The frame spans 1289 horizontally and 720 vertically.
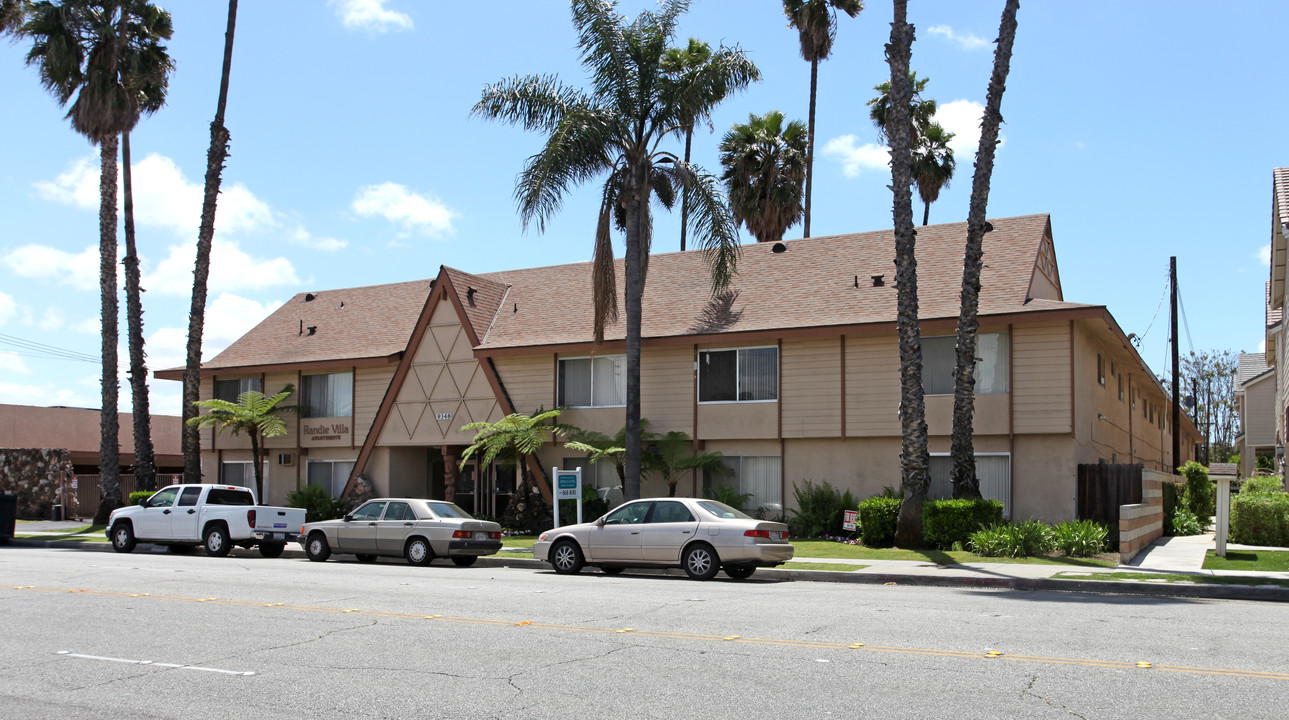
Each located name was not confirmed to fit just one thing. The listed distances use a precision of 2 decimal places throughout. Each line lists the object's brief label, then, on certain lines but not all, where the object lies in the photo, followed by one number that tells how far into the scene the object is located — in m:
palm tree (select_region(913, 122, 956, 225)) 42.00
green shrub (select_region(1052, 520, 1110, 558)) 18.92
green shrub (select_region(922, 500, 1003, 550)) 20.25
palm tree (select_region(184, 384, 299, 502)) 30.08
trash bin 26.84
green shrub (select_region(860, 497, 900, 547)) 21.56
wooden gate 22.44
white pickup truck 22.66
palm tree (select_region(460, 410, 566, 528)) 26.00
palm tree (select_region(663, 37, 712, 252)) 23.33
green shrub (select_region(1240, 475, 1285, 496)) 29.34
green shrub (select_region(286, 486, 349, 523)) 29.53
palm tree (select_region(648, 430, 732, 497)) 25.00
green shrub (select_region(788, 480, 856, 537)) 23.64
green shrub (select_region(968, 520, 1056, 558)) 19.06
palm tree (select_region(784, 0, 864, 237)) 41.28
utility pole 35.75
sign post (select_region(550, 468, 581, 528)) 22.77
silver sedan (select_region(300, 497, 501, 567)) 20.12
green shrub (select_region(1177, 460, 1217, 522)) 29.64
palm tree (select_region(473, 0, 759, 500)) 23.02
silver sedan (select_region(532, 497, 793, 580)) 16.53
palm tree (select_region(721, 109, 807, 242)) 40.56
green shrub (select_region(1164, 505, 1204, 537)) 26.20
